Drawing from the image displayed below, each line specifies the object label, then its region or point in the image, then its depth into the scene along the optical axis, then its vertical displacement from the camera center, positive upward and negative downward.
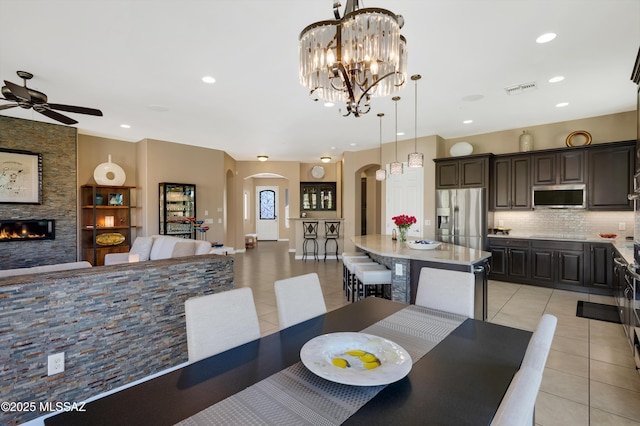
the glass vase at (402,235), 4.34 -0.33
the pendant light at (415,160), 4.46 +0.76
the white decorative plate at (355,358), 1.10 -0.60
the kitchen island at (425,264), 3.09 -0.57
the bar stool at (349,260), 4.54 -0.73
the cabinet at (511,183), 5.50 +0.53
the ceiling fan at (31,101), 3.10 +1.24
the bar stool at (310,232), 8.51 -0.56
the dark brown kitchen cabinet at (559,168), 5.02 +0.74
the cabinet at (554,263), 4.70 -0.88
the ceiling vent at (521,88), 3.77 +1.57
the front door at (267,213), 12.91 -0.02
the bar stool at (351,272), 4.22 -0.84
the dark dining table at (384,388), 0.93 -0.63
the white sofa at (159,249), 4.11 -0.54
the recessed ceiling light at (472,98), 4.18 +1.58
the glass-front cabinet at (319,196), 10.04 +0.53
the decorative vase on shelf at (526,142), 5.50 +1.27
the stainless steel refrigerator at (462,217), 5.69 -0.11
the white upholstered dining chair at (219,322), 1.42 -0.55
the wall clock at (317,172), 10.04 +1.33
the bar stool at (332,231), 8.42 -0.52
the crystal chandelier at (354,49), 1.58 +0.90
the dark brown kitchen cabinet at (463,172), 5.74 +0.78
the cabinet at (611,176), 4.63 +0.54
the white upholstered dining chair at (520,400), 0.66 -0.44
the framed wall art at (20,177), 5.08 +0.63
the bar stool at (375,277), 3.66 -0.78
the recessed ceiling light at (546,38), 2.73 +1.58
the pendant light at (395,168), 5.18 +0.75
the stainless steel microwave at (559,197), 5.05 +0.24
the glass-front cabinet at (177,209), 6.77 +0.09
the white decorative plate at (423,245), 3.79 -0.42
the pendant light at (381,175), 5.87 +0.72
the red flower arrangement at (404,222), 4.28 -0.14
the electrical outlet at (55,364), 1.98 -0.99
